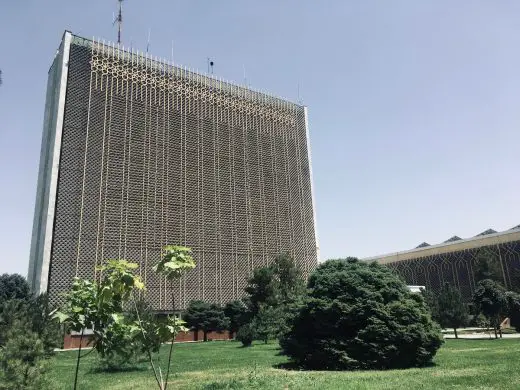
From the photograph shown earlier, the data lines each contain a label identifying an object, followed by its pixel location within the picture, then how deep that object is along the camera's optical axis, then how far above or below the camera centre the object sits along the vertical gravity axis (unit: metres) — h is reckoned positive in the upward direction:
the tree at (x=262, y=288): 48.50 +3.82
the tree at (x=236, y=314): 51.05 +1.29
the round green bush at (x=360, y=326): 16.84 -0.24
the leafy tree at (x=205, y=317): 50.38 +1.02
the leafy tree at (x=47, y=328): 16.58 +0.18
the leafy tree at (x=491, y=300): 35.00 +1.06
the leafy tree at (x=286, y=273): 50.22 +5.47
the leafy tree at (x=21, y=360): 9.57 -0.57
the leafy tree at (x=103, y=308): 9.20 +0.50
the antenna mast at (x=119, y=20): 58.78 +39.81
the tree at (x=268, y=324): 38.03 +0.00
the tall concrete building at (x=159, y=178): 48.59 +18.48
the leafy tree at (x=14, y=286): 38.25 +4.08
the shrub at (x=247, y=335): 36.12 -0.83
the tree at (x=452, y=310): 41.12 +0.50
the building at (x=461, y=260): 73.44 +9.70
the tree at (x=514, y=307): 36.69 +0.48
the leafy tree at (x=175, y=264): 9.45 +1.30
